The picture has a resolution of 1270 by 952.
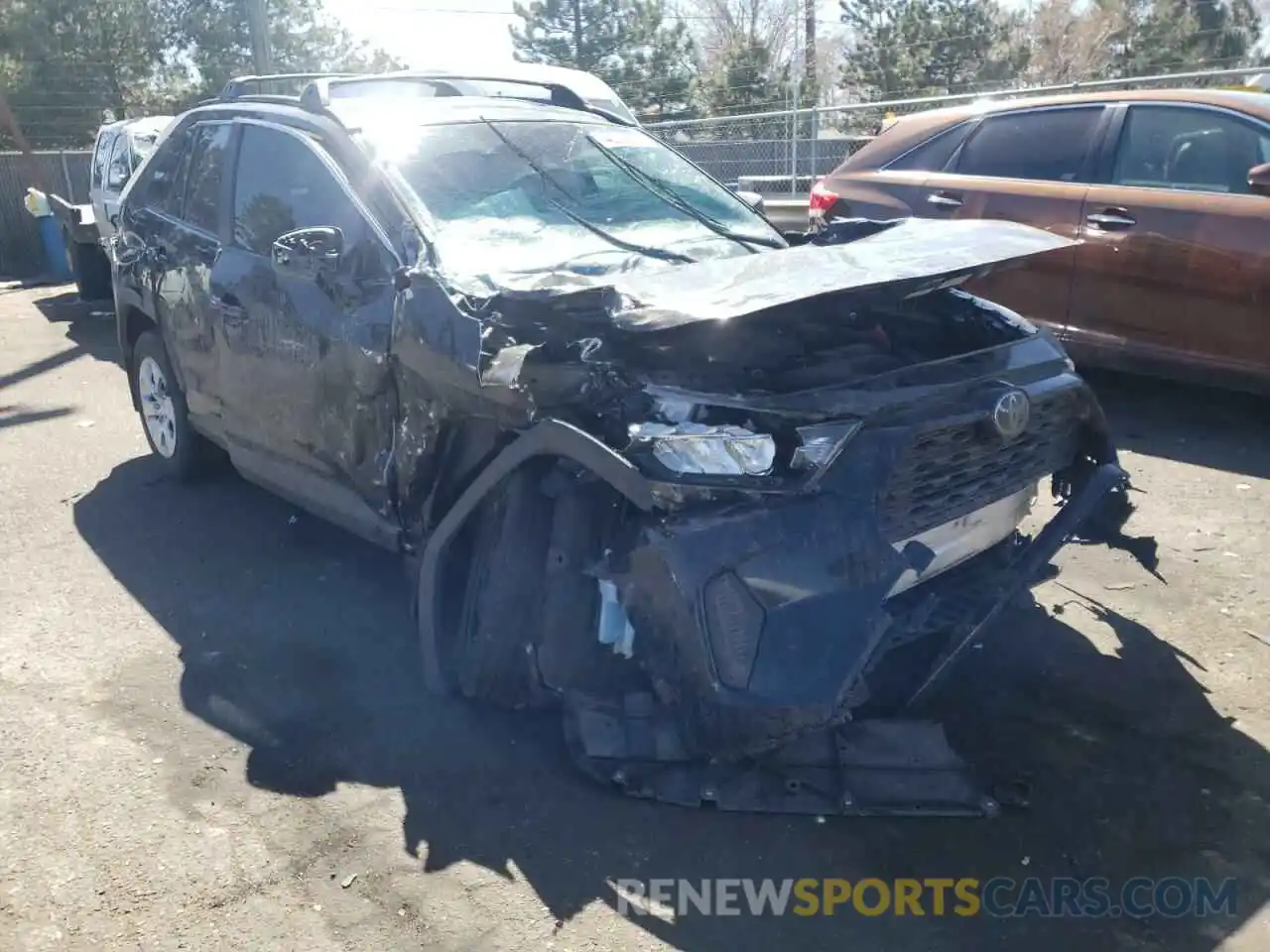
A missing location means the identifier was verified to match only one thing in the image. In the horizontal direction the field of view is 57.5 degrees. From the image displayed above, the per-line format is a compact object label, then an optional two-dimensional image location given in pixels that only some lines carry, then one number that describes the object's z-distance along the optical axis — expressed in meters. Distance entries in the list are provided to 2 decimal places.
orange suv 5.84
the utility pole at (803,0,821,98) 27.76
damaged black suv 2.91
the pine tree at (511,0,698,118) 27.33
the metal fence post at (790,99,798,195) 14.19
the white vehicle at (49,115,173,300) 12.49
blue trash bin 17.00
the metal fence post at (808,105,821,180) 13.98
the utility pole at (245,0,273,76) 17.44
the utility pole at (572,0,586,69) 29.66
